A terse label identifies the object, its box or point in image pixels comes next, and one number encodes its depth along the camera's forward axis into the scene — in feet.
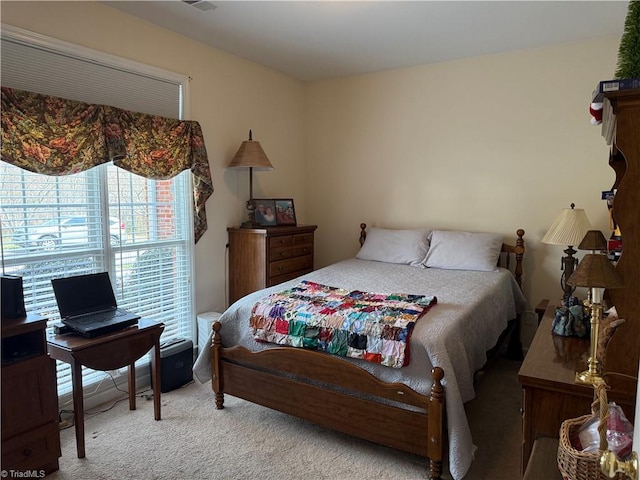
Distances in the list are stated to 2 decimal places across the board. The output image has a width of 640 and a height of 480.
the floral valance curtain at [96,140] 7.46
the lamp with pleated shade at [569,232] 9.25
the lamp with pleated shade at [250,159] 11.60
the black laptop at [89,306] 7.52
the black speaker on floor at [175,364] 9.71
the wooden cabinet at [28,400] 6.37
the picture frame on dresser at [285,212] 13.00
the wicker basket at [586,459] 3.14
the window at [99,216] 7.80
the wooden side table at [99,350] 7.02
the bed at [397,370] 6.46
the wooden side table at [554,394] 4.48
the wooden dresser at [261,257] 11.59
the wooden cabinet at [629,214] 4.16
